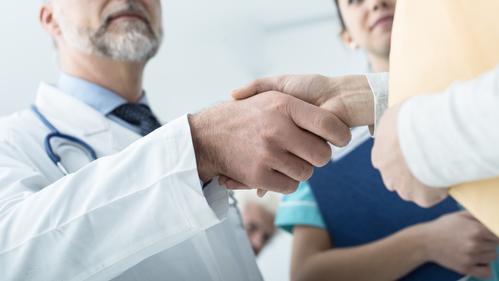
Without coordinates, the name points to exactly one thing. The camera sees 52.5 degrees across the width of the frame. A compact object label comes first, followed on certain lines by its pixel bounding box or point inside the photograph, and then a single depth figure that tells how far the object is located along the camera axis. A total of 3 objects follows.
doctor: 0.64
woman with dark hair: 1.00
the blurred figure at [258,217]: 2.35
